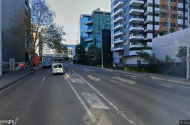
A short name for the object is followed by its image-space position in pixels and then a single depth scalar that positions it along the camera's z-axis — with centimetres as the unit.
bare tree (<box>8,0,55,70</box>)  2289
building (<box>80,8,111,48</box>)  7256
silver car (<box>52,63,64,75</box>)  1819
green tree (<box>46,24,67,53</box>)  2573
